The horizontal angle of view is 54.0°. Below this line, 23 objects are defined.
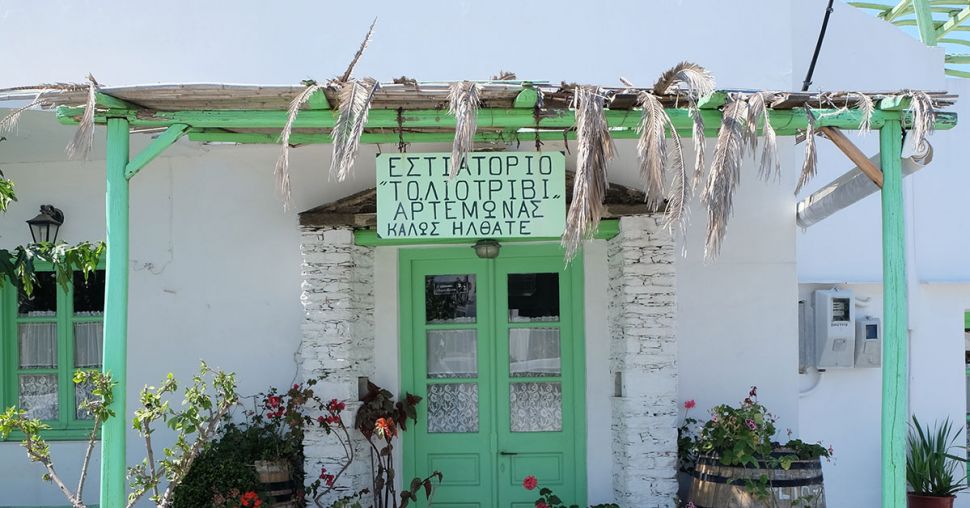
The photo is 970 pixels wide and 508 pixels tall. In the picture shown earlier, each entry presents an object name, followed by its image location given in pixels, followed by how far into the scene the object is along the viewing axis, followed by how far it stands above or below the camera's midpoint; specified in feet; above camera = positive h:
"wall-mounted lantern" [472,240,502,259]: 21.89 +0.72
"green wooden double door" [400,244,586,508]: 22.49 -2.16
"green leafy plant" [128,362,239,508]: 16.55 -2.55
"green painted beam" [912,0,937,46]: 26.84 +7.30
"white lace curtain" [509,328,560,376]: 22.68 -1.69
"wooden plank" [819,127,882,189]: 16.17 +2.11
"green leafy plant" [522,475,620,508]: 20.75 -4.75
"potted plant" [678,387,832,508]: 18.61 -3.72
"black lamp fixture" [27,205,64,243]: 23.35 +1.46
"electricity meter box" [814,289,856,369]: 24.02 -1.31
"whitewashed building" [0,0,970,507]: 22.24 +1.55
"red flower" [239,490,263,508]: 18.97 -4.35
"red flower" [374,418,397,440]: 20.63 -3.18
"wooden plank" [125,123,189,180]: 15.97 +2.26
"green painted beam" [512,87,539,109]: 15.70 +3.02
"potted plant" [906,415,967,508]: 24.68 -5.03
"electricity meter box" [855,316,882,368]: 24.39 -1.74
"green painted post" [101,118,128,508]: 15.66 -0.69
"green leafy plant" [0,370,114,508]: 15.42 -2.34
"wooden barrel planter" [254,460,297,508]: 20.13 -4.26
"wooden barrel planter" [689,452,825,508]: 18.58 -4.08
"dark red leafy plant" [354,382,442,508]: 20.95 -3.33
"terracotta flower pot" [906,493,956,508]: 24.52 -5.78
